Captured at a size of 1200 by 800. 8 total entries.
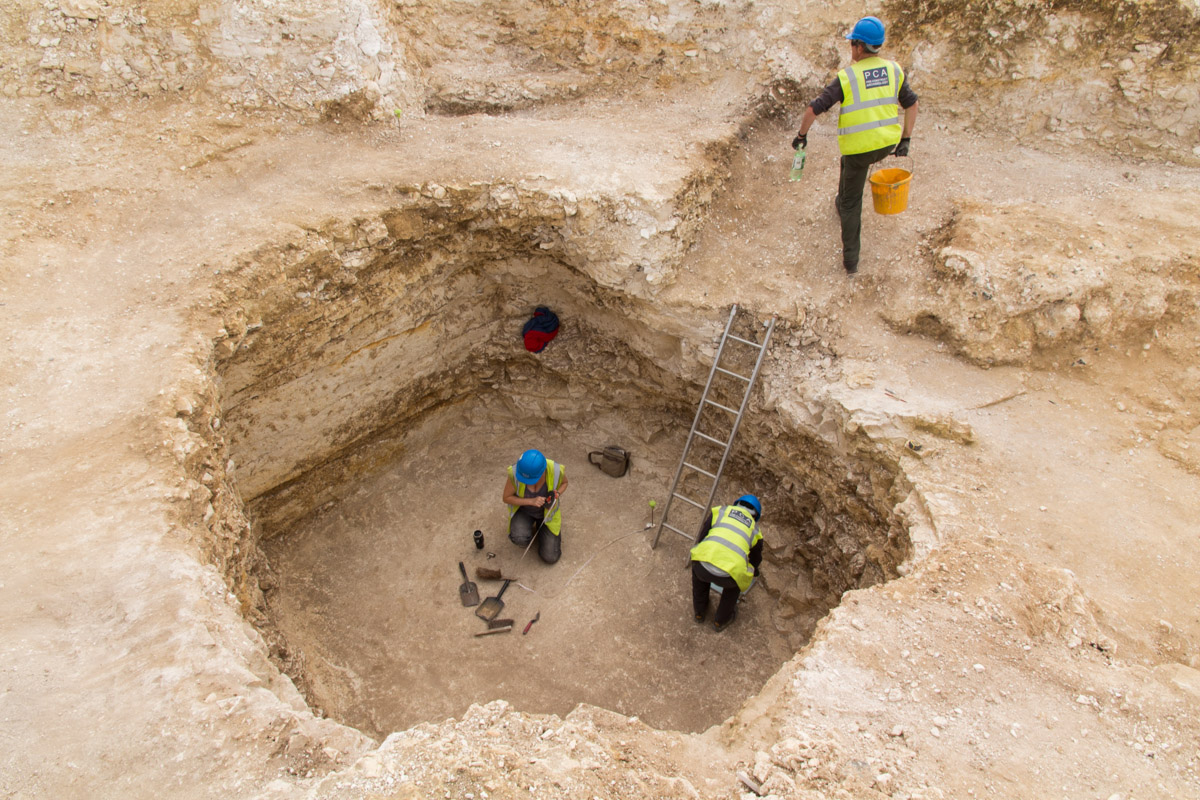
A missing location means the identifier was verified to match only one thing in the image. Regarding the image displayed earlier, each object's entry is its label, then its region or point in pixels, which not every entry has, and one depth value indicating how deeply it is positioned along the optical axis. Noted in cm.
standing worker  515
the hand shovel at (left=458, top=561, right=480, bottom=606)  662
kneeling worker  641
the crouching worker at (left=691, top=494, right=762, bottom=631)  530
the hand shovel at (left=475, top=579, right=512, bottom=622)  652
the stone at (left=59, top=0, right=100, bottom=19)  607
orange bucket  561
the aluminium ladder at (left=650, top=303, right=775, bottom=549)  619
